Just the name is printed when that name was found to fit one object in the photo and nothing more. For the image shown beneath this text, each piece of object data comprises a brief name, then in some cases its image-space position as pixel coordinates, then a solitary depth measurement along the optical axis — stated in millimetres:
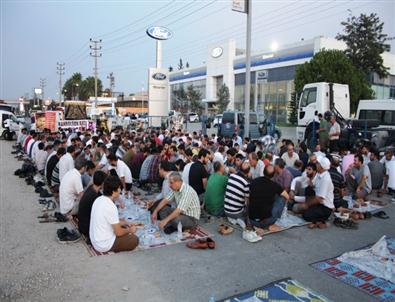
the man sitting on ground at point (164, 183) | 6809
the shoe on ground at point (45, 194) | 8986
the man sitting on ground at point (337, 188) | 7422
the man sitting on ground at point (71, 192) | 6824
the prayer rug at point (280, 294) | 4066
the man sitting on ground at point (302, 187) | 7199
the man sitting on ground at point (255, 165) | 8246
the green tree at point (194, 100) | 63156
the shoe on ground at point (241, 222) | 6591
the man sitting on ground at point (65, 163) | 8406
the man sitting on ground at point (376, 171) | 9234
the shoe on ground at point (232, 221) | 6809
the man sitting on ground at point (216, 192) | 7125
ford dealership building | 43656
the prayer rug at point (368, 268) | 4406
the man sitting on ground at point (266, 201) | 6320
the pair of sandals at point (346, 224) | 6694
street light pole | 15250
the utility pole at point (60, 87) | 68075
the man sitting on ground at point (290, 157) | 9442
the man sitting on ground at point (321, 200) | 6688
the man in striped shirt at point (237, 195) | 6648
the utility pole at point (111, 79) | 81688
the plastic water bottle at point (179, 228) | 6173
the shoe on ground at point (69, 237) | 5859
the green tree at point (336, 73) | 32469
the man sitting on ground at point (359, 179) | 8562
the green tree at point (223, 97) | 54250
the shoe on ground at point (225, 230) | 6305
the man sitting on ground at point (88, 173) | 7432
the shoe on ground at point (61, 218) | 6965
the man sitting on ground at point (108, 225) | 5094
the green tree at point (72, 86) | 80256
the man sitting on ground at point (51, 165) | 9389
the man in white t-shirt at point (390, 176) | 9266
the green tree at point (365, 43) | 36406
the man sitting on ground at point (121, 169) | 8189
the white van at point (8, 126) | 26172
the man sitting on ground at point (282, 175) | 7785
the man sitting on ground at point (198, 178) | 7734
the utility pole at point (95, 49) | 48125
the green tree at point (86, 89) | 77250
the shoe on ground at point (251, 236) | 5973
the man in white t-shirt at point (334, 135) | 14188
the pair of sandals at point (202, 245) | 5605
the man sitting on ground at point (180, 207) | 6027
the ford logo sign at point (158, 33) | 34812
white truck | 15508
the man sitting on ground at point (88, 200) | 5711
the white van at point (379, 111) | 16641
